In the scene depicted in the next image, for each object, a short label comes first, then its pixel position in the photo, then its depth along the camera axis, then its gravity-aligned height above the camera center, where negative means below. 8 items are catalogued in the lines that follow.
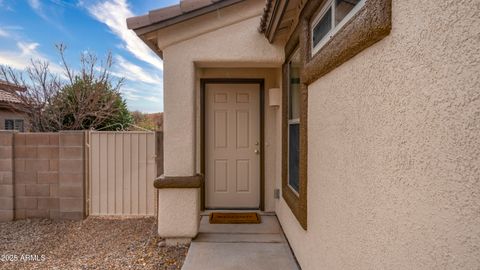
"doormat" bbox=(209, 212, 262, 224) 4.59 -1.44
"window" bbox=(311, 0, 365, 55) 1.81 +0.90
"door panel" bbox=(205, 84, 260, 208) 5.23 -0.11
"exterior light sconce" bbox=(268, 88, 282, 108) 4.46 +0.63
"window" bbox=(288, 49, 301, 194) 3.34 +0.20
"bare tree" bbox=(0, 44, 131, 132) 7.33 +1.20
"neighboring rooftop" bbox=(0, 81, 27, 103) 7.34 +1.34
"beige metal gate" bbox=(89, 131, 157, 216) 5.03 -0.76
